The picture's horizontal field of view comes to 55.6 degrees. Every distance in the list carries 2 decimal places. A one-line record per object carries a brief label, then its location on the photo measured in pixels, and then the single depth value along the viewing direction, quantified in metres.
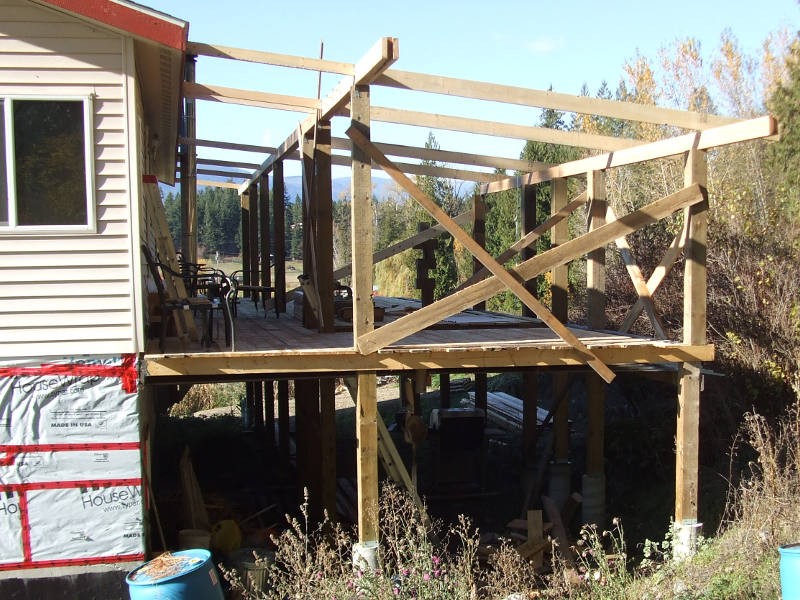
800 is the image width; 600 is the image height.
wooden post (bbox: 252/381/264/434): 14.95
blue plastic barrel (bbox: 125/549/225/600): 5.71
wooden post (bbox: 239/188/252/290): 14.46
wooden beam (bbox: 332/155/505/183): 11.20
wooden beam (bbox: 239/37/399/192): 5.69
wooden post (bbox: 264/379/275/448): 13.77
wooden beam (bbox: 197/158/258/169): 13.79
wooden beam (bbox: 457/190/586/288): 9.87
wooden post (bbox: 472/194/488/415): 11.69
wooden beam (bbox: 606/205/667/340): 8.04
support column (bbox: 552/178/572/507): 10.34
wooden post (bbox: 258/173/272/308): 12.09
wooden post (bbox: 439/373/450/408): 12.83
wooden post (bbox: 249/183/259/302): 13.80
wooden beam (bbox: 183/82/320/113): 7.64
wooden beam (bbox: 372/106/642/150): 7.96
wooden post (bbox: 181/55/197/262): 12.45
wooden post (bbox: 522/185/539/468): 11.04
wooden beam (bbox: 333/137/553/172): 9.86
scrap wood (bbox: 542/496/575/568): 8.84
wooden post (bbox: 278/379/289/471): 12.40
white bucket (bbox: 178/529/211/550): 7.27
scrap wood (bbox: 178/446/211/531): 8.04
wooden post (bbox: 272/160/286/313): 10.36
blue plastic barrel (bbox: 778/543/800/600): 5.76
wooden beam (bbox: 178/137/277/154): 10.41
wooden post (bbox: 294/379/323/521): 9.30
